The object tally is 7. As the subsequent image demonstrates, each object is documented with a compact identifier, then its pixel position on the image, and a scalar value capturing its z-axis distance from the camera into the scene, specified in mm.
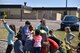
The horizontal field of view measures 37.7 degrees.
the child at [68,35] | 5732
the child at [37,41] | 4218
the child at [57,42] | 3995
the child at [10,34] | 4574
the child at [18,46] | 4188
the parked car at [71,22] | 10952
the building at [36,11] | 30483
